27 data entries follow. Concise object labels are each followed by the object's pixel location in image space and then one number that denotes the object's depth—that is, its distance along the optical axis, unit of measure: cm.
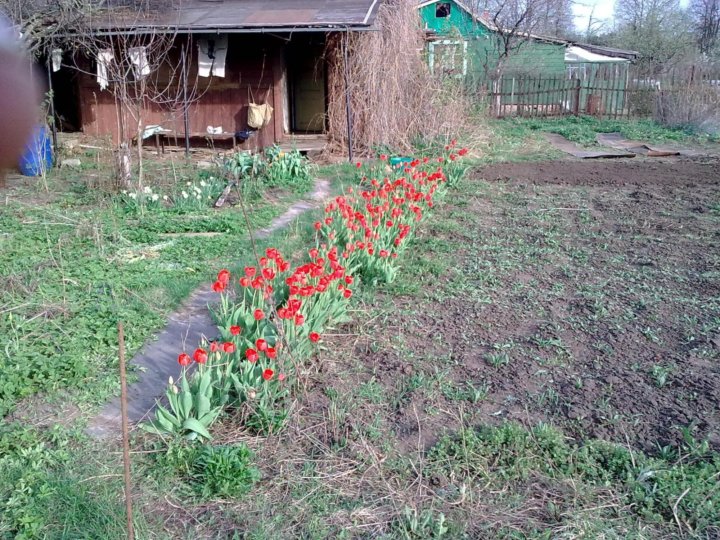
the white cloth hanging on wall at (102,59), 913
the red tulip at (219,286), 357
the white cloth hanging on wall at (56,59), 1142
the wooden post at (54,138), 1116
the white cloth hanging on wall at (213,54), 1236
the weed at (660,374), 379
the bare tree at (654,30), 3497
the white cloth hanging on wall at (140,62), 785
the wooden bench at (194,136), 1293
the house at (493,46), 2411
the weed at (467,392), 366
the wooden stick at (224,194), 837
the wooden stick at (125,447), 216
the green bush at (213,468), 292
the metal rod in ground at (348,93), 1157
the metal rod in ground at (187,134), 1130
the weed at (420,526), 269
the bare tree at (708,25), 3672
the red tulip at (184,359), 304
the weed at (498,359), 407
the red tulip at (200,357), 313
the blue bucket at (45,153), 942
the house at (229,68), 1139
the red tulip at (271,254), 403
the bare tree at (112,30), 858
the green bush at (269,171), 904
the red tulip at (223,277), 363
